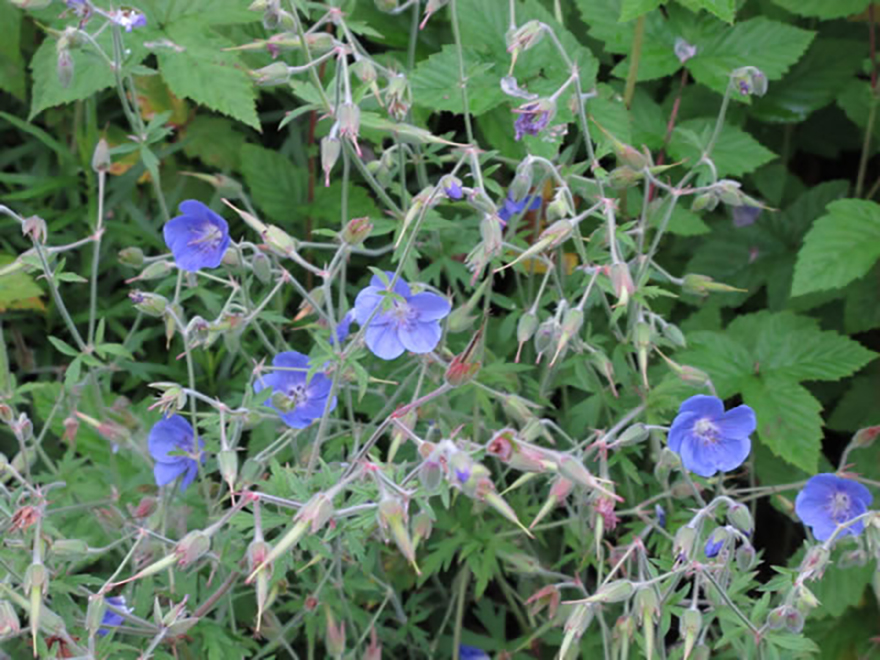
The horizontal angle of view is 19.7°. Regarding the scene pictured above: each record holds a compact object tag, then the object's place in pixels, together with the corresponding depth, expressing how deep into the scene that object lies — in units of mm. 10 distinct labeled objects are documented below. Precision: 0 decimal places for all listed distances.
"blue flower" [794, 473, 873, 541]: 1225
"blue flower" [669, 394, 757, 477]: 1198
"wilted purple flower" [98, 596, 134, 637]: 1230
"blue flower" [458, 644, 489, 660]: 1340
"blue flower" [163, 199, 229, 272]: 1217
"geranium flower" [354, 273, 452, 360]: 1187
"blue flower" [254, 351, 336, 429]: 1220
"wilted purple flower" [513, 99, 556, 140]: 1186
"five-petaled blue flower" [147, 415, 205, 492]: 1239
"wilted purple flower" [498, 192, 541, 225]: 1249
